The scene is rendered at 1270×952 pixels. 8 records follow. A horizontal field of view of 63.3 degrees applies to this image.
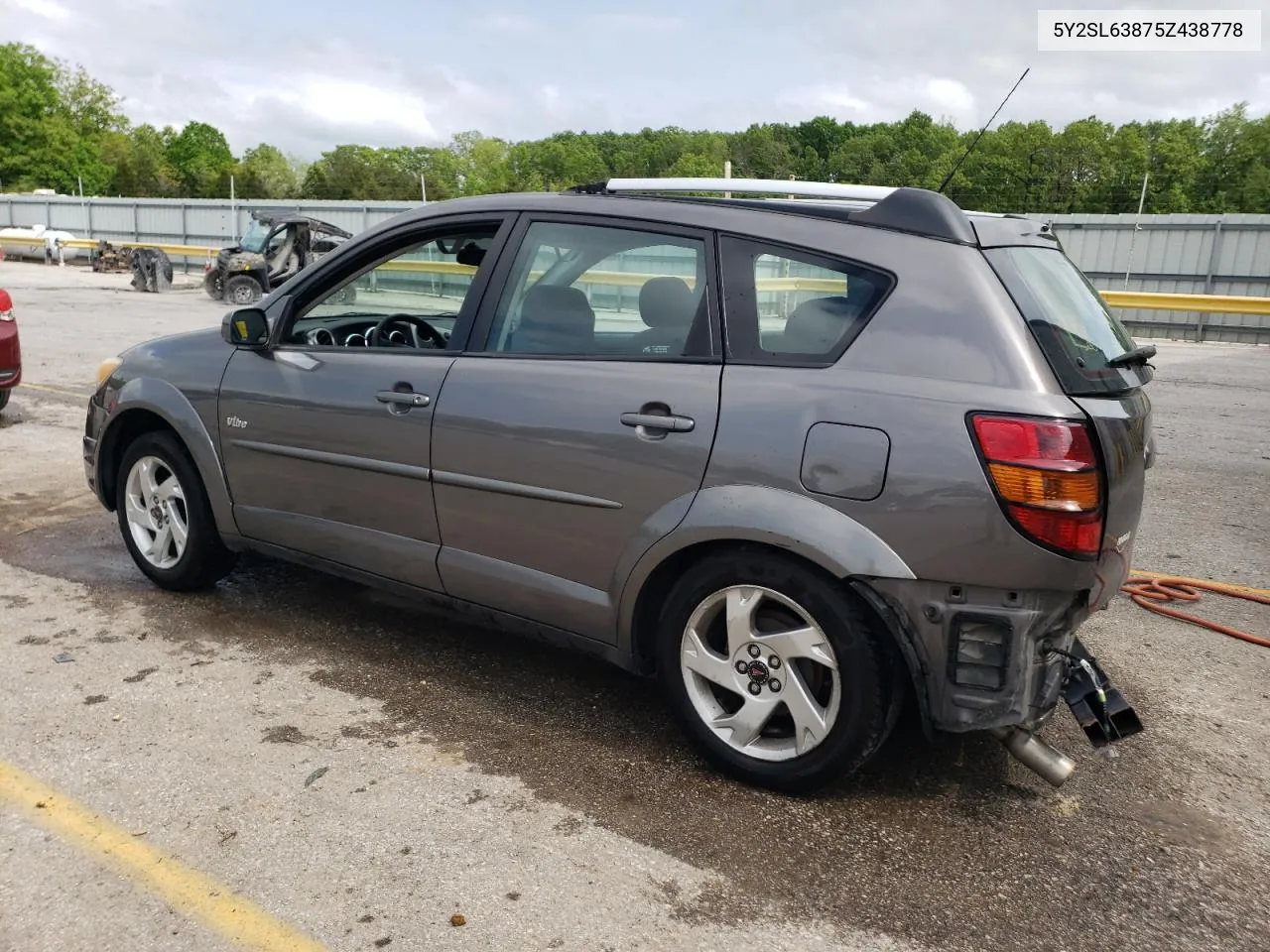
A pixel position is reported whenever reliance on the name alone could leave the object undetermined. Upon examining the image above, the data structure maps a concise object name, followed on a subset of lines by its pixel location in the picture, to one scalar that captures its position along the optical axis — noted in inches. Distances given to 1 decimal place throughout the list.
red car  310.5
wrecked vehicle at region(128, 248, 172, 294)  1004.6
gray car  105.3
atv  848.9
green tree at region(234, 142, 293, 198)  2827.3
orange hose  184.6
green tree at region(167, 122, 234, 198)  3294.8
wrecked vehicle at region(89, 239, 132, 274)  1272.1
